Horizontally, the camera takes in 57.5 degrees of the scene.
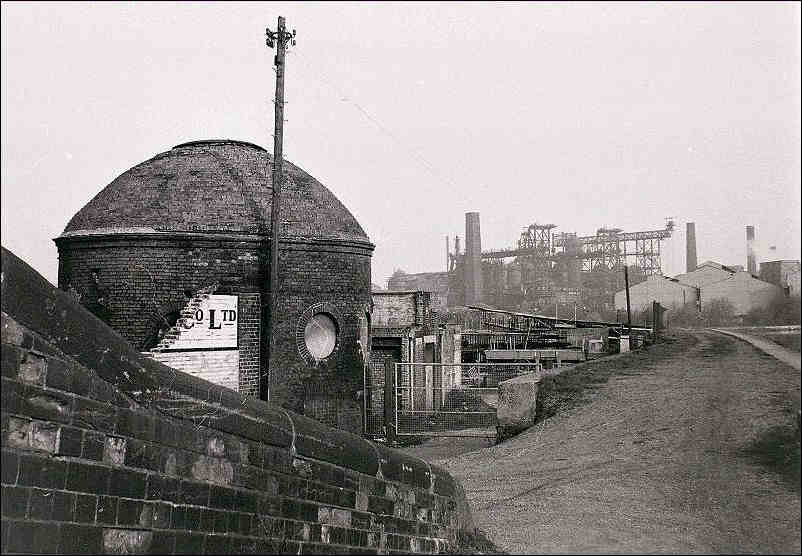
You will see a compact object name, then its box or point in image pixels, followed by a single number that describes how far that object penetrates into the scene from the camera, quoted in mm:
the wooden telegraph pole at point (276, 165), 15211
